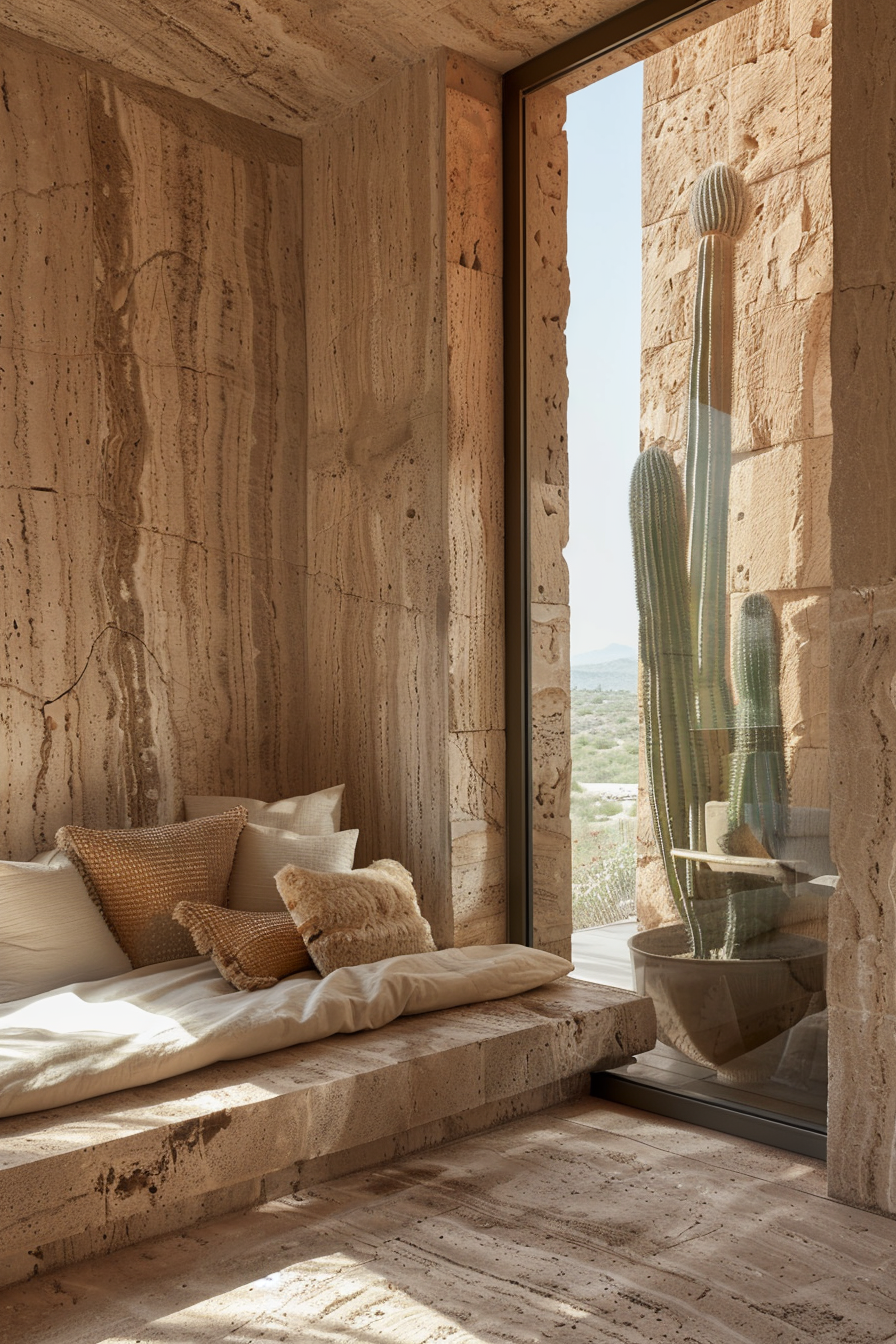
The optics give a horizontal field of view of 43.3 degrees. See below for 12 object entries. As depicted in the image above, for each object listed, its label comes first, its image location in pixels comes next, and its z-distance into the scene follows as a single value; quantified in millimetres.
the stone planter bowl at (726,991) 2562
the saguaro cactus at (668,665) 2762
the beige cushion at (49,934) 2639
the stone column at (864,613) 2242
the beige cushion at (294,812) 3266
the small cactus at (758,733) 2578
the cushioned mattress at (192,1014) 2131
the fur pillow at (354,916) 2744
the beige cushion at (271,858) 3043
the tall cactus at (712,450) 2680
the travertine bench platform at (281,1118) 1915
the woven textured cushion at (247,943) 2660
